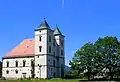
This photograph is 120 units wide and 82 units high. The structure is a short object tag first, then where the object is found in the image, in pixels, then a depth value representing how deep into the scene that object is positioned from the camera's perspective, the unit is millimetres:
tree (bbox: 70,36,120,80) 33767
